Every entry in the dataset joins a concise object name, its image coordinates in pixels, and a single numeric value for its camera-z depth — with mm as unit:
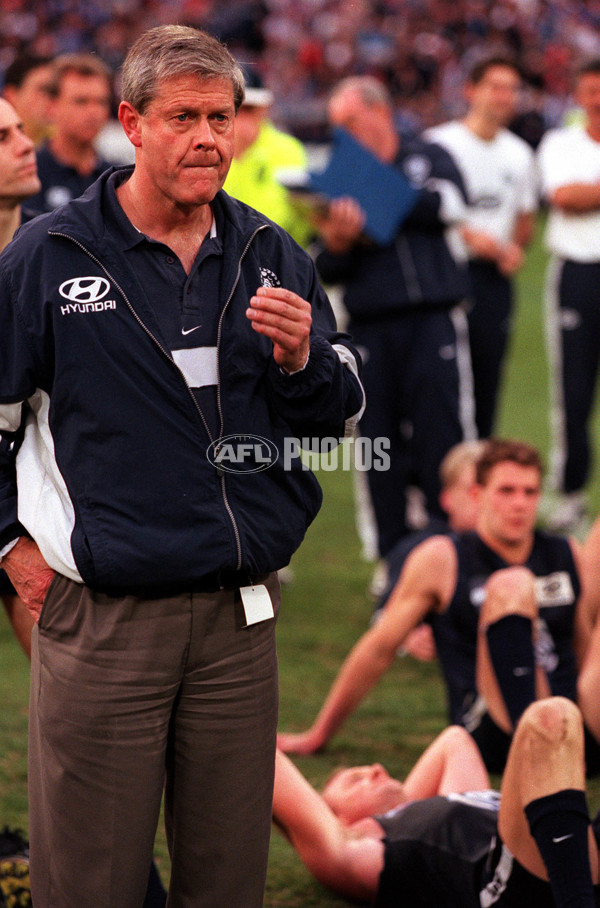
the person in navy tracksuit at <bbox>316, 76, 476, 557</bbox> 12508
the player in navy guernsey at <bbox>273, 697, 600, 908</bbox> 5996
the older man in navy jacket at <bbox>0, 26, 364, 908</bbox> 4551
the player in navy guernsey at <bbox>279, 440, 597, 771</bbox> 8625
